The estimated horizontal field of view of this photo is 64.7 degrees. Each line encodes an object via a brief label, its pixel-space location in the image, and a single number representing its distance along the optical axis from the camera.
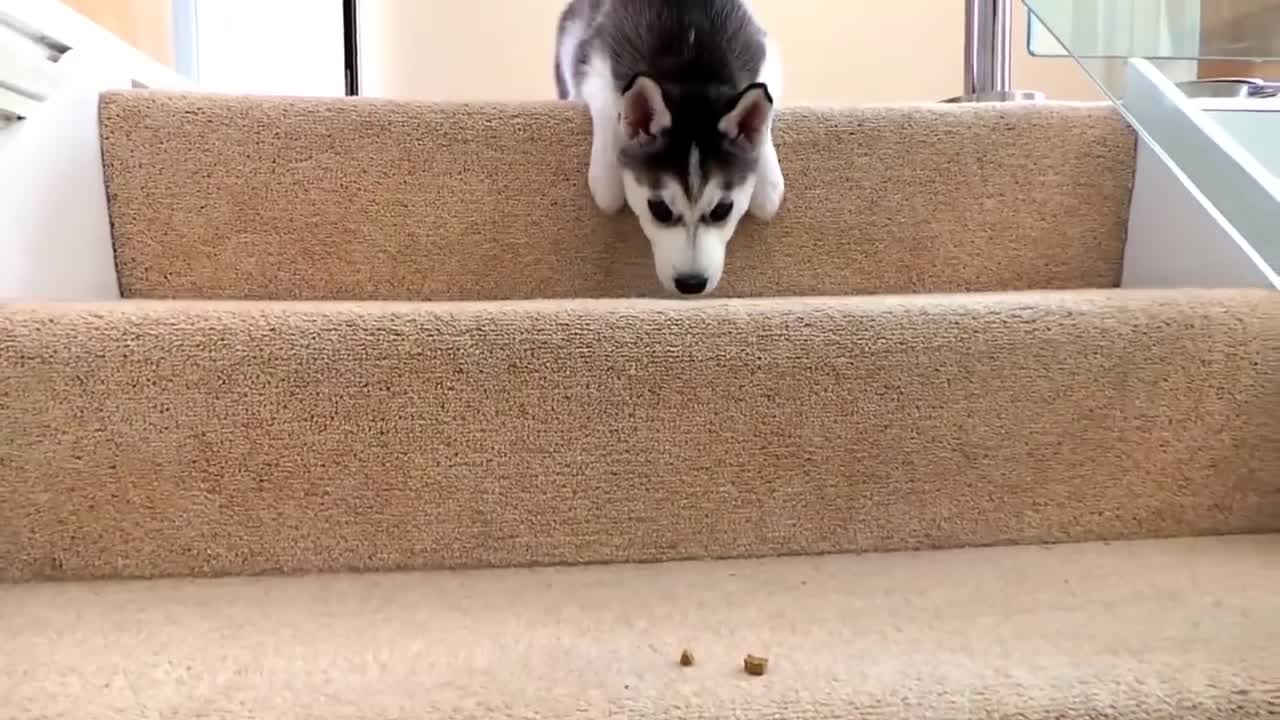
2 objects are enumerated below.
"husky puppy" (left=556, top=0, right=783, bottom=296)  1.32
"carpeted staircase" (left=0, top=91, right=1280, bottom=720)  0.83
